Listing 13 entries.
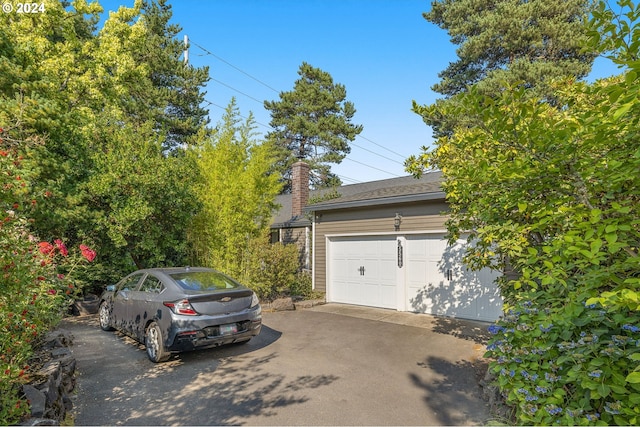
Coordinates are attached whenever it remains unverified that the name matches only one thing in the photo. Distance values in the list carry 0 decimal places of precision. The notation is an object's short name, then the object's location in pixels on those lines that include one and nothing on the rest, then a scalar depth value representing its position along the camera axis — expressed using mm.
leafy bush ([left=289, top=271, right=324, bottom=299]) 11109
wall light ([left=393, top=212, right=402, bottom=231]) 9266
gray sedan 4938
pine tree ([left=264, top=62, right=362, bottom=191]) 26938
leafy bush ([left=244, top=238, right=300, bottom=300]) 9805
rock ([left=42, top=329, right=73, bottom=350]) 4832
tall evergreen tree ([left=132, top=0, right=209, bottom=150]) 18562
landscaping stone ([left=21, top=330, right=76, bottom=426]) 2891
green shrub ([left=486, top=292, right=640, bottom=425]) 1994
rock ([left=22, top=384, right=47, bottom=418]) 2830
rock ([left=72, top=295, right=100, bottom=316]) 9180
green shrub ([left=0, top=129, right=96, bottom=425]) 2596
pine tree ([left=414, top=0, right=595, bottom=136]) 14062
